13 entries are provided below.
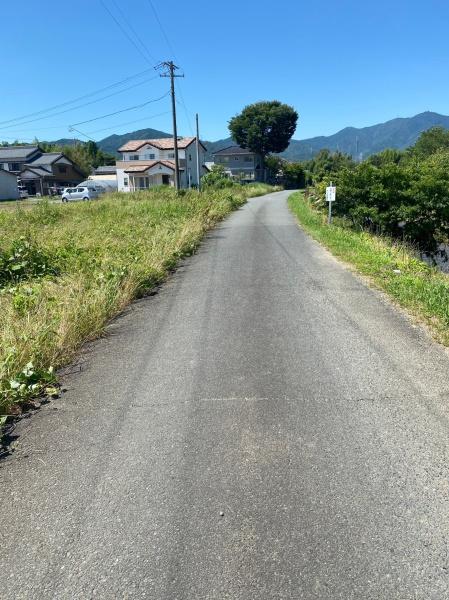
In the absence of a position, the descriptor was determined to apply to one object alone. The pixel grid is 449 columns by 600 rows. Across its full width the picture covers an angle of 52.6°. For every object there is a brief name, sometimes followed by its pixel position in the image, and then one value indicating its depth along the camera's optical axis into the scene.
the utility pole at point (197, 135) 38.32
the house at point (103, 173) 67.62
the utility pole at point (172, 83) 27.95
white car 41.09
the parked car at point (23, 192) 51.18
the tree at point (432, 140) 71.25
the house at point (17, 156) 61.81
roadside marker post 15.15
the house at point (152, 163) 54.28
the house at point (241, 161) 77.62
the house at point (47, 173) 56.84
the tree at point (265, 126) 70.88
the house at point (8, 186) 45.12
